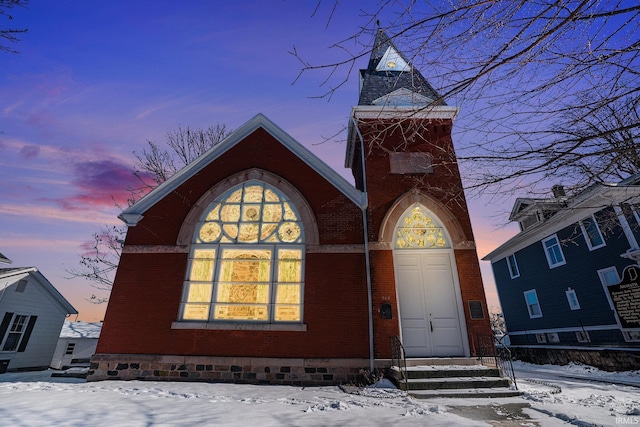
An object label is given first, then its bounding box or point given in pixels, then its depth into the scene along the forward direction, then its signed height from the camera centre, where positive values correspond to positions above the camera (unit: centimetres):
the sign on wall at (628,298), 1260 +173
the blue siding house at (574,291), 1289 +246
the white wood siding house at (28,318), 1597 +117
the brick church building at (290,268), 823 +201
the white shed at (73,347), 2445 -52
